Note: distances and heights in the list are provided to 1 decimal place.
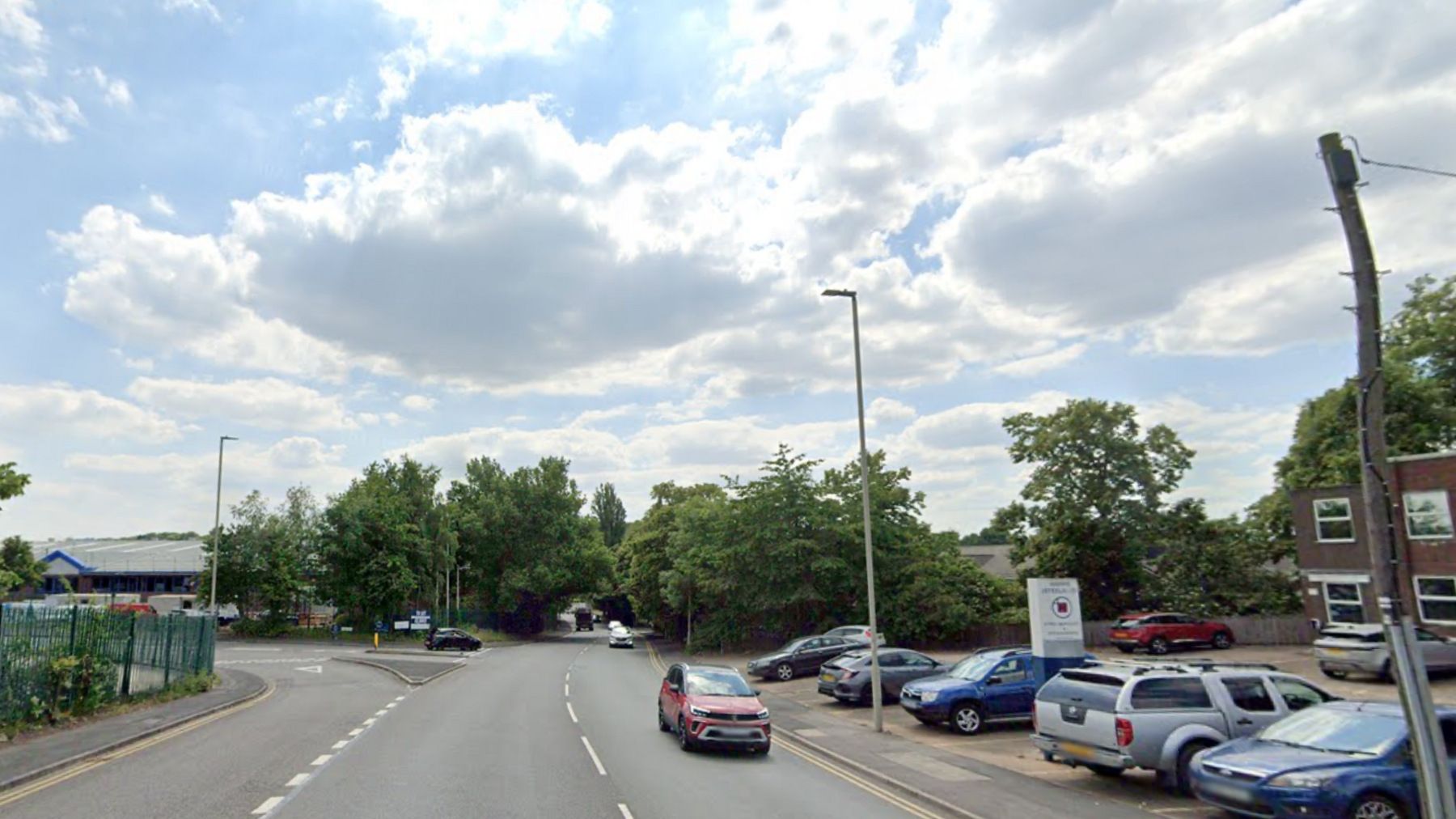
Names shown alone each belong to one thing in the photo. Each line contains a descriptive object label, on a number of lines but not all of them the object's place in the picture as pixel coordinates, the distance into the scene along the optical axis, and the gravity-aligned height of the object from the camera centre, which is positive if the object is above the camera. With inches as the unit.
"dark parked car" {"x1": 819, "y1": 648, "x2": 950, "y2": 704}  882.8 -129.2
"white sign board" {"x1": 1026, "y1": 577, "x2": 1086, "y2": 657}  714.2 -62.6
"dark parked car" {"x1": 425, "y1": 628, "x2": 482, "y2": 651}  1946.4 -187.1
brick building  1087.6 -7.9
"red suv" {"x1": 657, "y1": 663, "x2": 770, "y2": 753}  576.1 -109.5
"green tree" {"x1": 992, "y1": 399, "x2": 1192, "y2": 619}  1546.5 +92.2
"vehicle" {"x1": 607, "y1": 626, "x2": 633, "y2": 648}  2119.8 -206.9
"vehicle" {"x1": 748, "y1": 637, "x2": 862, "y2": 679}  1182.9 -148.5
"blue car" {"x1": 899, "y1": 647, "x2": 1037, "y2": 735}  695.1 -120.7
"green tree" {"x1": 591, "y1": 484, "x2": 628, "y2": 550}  4926.2 +254.9
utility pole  297.0 +6.6
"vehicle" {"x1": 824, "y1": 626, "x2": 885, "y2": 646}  1225.4 -124.3
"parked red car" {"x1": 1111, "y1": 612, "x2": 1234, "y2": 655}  1280.8 -134.3
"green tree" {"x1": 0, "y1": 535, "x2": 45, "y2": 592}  1567.4 +18.2
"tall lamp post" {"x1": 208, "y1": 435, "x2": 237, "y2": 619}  1598.2 +81.0
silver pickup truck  464.8 -94.3
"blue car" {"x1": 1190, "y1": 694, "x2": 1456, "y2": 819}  351.9 -98.5
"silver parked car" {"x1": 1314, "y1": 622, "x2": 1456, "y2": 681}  877.2 -117.3
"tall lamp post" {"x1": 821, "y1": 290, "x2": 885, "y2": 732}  708.0 -15.7
